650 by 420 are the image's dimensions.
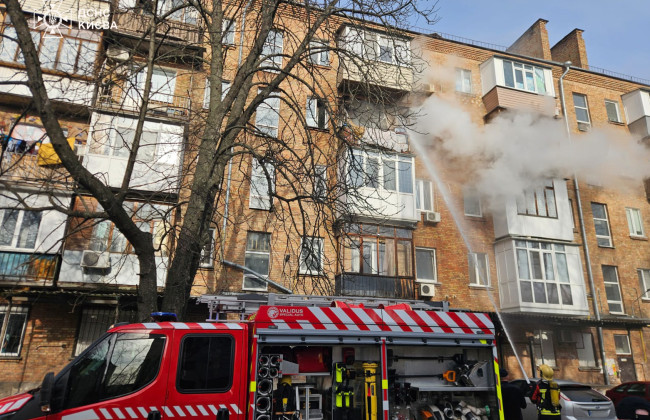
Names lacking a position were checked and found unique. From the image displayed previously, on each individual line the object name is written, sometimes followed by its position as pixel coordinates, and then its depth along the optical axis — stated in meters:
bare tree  6.50
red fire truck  4.84
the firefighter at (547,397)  7.41
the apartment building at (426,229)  13.58
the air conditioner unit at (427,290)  16.84
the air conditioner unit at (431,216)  18.59
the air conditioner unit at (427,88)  19.77
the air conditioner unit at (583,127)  23.22
